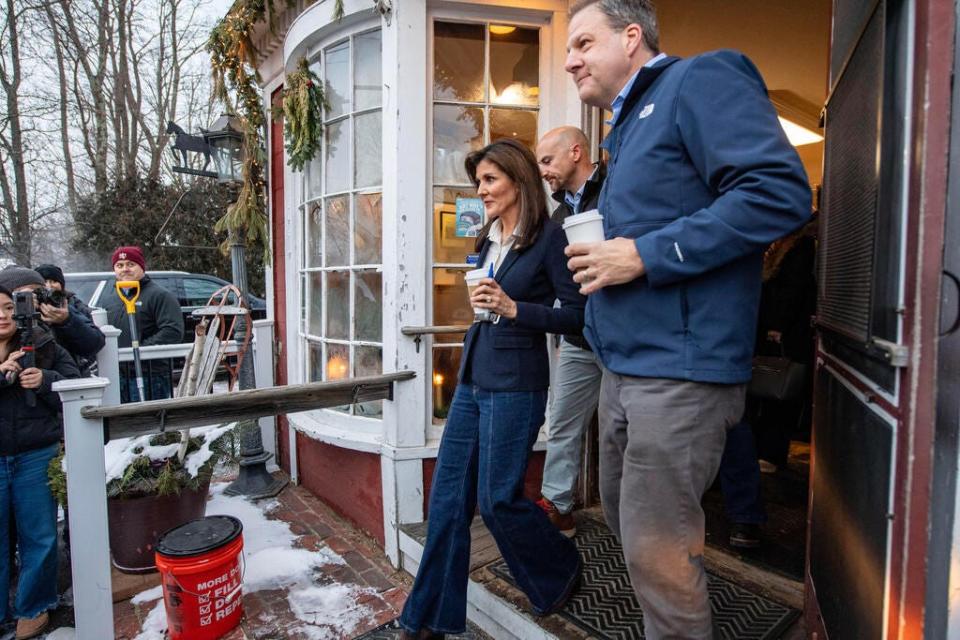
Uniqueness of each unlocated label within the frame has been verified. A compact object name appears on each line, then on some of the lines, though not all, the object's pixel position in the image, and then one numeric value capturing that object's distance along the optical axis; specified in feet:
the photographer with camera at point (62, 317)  10.25
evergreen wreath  11.80
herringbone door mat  6.53
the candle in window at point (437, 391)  10.49
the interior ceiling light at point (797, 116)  16.56
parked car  25.02
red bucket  8.04
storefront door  3.10
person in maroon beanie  15.79
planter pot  10.26
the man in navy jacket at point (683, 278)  3.74
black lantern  14.75
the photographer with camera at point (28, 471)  8.77
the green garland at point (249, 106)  11.98
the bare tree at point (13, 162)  40.09
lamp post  13.94
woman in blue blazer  6.61
